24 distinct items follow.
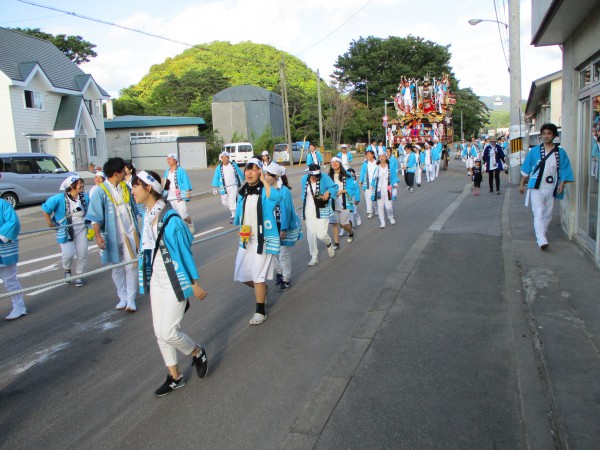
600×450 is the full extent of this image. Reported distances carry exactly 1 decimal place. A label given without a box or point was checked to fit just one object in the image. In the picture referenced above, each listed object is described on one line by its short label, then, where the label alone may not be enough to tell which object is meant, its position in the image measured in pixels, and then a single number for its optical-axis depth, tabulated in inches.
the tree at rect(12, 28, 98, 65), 1859.0
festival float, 1140.5
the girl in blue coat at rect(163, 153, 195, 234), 435.5
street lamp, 665.0
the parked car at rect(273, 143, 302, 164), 1700.3
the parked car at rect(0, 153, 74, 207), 682.8
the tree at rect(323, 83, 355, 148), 2219.5
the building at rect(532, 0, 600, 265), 279.9
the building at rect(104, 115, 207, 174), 1642.5
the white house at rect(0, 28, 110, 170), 1080.2
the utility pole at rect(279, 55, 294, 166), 1609.3
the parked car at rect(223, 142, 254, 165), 1592.6
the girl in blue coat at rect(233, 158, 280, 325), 222.5
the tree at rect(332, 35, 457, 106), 2536.9
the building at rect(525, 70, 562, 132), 1013.7
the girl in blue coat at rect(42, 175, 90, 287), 299.3
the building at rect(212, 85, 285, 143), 2121.1
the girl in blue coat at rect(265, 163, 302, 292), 243.8
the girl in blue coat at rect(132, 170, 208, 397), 158.9
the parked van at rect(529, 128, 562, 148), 890.3
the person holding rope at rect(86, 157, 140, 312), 246.7
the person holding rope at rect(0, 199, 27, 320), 235.9
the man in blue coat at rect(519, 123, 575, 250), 305.6
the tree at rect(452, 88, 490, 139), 2861.5
